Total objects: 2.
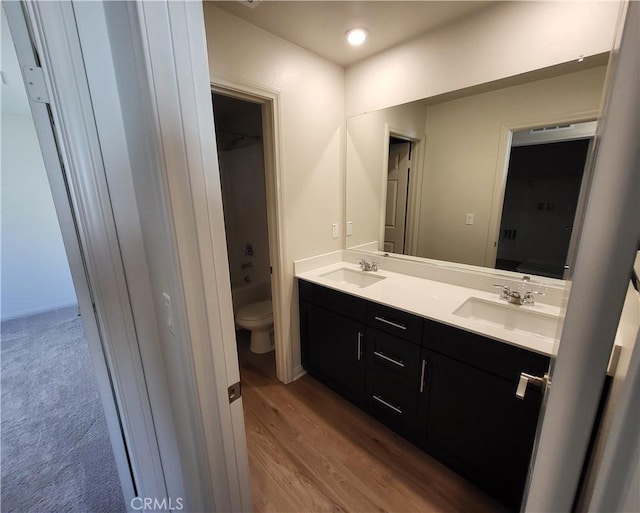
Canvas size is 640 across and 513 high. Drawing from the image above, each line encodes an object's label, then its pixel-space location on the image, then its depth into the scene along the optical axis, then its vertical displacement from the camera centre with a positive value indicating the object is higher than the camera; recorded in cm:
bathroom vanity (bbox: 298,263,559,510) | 117 -90
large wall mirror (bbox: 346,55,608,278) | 132 +15
